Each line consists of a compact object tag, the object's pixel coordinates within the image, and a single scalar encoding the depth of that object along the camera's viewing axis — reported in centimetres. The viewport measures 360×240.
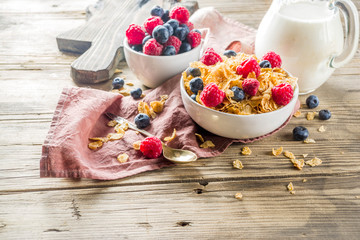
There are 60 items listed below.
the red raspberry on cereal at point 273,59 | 95
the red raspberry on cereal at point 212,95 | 80
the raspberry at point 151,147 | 81
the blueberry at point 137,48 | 107
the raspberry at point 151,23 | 103
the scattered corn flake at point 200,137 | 89
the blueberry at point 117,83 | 111
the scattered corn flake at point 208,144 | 87
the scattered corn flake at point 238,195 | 74
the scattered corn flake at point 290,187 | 76
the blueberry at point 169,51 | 103
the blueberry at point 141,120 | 93
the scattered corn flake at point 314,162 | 83
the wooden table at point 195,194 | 67
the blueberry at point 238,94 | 82
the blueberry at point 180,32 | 104
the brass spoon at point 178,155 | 82
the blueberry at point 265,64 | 92
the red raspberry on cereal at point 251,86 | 82
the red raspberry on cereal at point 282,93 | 82
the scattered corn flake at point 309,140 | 90
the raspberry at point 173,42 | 104
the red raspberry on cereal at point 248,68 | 86
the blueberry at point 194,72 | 90
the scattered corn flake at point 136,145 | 86
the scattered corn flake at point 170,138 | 88
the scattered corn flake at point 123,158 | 83
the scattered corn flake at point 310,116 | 99
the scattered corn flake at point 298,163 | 82
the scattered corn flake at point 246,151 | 86
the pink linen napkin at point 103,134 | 78
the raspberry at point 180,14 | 106
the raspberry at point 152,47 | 101
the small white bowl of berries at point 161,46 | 103
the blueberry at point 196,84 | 86
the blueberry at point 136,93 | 104
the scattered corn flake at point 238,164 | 82
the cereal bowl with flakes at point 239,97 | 82
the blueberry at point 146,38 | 105
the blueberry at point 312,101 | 102
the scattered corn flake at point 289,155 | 85
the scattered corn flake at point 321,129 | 94
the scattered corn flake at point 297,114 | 100
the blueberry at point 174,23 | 104
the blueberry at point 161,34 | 98
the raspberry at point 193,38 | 107
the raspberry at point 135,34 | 105
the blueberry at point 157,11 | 108
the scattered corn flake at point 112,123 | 95
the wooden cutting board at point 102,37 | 112
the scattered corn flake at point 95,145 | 87
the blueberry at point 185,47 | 107
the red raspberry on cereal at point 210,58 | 96
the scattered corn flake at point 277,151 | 86
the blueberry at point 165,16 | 110
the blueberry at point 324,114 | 98
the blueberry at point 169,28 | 101
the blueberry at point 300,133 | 90
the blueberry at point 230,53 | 108
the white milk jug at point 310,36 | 99
